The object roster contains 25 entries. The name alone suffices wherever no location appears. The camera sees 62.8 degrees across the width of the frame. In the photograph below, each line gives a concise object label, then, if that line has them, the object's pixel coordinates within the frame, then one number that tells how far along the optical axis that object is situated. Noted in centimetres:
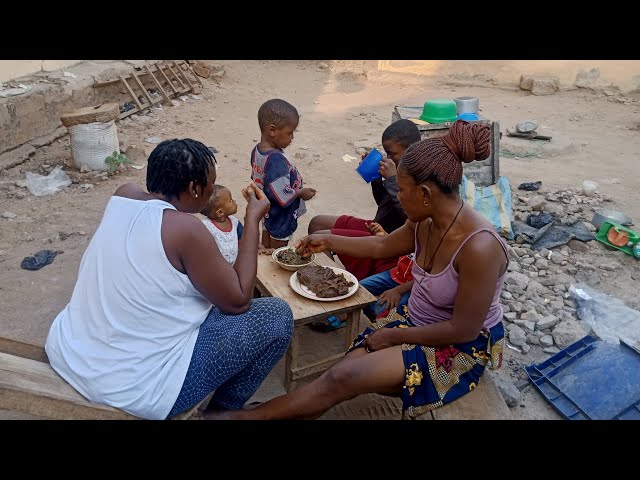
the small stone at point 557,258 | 456
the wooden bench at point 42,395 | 194
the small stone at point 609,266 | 447
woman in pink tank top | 228
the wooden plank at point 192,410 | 224
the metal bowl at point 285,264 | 325
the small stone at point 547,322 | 373
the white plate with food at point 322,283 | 299
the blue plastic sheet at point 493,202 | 496
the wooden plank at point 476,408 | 231
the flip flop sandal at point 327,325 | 374
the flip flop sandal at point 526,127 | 819
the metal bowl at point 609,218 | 499
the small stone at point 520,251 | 470
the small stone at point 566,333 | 359
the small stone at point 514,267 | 446
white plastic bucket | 630
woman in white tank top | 203
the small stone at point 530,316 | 383
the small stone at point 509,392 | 306
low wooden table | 288
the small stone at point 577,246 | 475
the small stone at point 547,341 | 360
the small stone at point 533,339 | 362
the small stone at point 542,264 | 447
